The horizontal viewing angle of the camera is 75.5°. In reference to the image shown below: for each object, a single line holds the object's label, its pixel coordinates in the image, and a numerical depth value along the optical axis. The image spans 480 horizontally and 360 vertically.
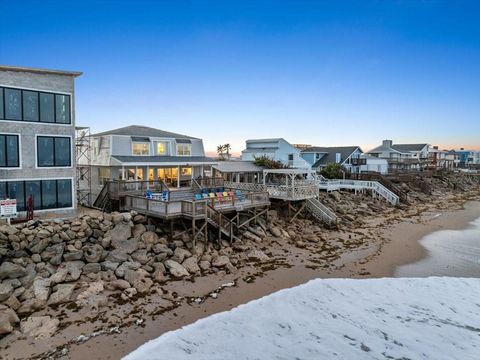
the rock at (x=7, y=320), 8.88
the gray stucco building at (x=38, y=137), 15.84
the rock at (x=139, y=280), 12.00
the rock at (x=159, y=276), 12.91
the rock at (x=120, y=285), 11.95
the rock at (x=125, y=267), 12.88
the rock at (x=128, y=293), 11.38
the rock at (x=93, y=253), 13.66
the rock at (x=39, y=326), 9.05
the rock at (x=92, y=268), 12.98
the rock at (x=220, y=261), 14.67
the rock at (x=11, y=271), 11.80
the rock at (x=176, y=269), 13.44
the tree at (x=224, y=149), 78.96
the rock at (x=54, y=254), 13.20
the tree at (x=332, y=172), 38.88
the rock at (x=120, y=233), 15.42
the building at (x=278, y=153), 36.38
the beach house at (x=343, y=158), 47.38
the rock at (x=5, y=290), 10.67
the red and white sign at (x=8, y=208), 14.31
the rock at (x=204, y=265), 14.27
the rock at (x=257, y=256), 15.98
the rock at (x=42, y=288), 10.90
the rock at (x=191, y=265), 13.86
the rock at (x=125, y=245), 14.79
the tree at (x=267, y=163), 30.38
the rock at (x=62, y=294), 10.92
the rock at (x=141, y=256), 14.20
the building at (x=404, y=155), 61.28
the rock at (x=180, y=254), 14.65
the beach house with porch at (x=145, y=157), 21.86
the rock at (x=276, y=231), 19.81
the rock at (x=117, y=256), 13.88
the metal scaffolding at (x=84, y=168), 22.19
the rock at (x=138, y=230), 15.97
